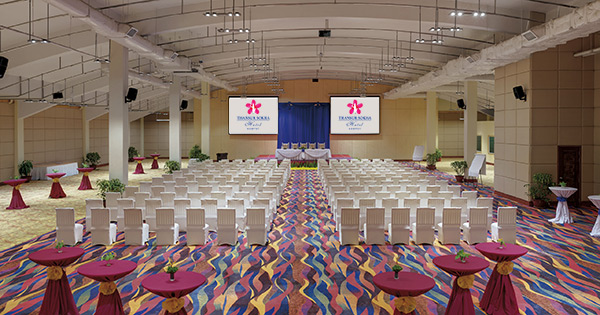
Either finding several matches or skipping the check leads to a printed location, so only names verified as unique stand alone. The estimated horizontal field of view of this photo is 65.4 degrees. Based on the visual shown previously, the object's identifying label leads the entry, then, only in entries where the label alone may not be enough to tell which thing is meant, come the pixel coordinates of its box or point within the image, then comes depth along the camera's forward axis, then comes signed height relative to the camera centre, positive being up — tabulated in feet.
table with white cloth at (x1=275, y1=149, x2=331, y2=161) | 103.40 -1.14
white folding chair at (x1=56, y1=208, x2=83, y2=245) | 32.65 -5.54
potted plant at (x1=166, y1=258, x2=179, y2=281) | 18.07 -4.74
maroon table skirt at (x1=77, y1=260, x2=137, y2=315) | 18.51 -5.11
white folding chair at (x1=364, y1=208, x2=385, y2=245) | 32.73 -5.57
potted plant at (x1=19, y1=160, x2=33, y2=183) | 73.31 -3.24
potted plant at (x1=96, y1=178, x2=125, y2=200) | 46.60 -3.80
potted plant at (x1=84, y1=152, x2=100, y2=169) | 95.76 -2.15
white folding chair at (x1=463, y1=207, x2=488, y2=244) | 33.24 -5.62
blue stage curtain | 115.14 +5.89
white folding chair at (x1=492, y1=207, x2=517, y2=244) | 32.81 -5.36
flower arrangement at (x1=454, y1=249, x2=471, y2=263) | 20.21 -4.63
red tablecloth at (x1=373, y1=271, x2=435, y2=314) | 17.20 -5.13
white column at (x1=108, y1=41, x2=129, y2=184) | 50.31 +4.37
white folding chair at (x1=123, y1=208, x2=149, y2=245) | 32.64 -5.53
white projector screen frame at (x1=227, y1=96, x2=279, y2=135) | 113.09 +7.94
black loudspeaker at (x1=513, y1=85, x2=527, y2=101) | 49.16 +5.94
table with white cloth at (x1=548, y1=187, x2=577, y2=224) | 40.43 -5.17
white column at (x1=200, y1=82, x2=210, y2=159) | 101.65 +5.16
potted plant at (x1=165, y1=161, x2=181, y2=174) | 73.26 -2.73
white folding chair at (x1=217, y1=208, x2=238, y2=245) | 32.73 -5.51
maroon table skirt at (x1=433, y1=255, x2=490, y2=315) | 19.01 -5.88
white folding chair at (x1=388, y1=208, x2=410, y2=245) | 32.84 -5.58
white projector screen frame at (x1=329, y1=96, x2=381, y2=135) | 113.09 +8.00
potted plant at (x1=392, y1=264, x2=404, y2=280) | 18.06 -4.65
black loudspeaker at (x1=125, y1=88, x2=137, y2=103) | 50.37 +5.81
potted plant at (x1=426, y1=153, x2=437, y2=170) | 95.45 -2.25
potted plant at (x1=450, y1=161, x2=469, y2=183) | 73.41 -2.91
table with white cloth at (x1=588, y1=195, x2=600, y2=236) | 34.96 -5.89
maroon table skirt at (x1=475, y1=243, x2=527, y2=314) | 20.81 -6.38
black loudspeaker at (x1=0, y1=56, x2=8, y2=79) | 40.24 +7.25
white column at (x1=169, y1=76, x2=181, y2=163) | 77.10 +4.58
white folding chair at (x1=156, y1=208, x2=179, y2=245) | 32.63 -5.64
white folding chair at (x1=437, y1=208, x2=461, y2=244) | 33.30 -5.77
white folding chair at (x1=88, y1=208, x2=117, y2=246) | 32.76 -5.54
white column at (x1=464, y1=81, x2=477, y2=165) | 75.51 +4.28
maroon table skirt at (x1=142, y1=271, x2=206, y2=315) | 17.25 -5.18
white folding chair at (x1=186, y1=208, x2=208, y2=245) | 32.76 -5.79
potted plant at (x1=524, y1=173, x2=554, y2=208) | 47.93 -4.09
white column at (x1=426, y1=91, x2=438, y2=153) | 103.19 +6.26
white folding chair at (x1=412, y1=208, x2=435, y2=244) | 32.94 -5.52
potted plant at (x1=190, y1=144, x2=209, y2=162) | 92.65 -1.26
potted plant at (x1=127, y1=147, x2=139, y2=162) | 120.57 -1.02
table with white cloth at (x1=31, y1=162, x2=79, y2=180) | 77.30 -3.57
